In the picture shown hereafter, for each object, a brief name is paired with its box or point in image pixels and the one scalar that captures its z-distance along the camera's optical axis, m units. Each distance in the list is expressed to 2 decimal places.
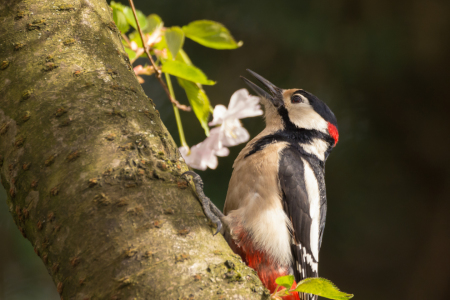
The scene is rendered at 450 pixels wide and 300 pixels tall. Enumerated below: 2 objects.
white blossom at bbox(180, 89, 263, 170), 4.25
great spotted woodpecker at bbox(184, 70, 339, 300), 4.25
